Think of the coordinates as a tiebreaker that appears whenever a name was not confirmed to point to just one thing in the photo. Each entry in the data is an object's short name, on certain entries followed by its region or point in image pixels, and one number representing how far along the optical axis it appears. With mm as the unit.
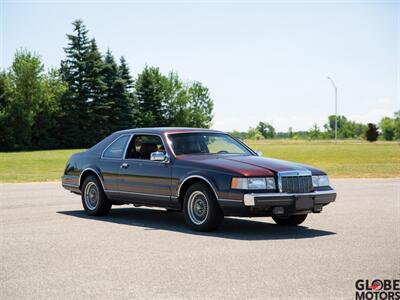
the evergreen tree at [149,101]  95062
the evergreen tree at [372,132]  119125
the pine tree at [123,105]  84375
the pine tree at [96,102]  81000
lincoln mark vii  9359
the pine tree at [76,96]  80500
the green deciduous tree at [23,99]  76625
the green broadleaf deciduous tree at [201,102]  128250
